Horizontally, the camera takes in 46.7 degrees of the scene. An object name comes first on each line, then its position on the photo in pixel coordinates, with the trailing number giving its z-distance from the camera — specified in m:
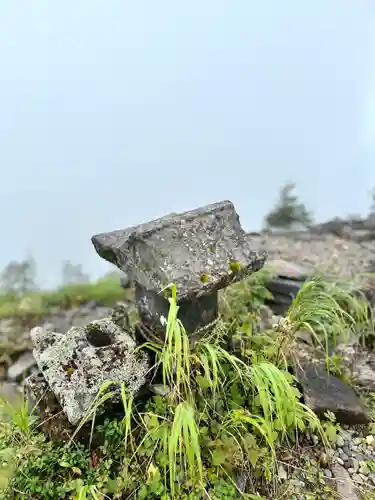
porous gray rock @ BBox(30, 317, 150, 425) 1.34
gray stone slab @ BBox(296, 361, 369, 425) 1.57
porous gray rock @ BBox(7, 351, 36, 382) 2.52
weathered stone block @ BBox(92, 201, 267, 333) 1.34
